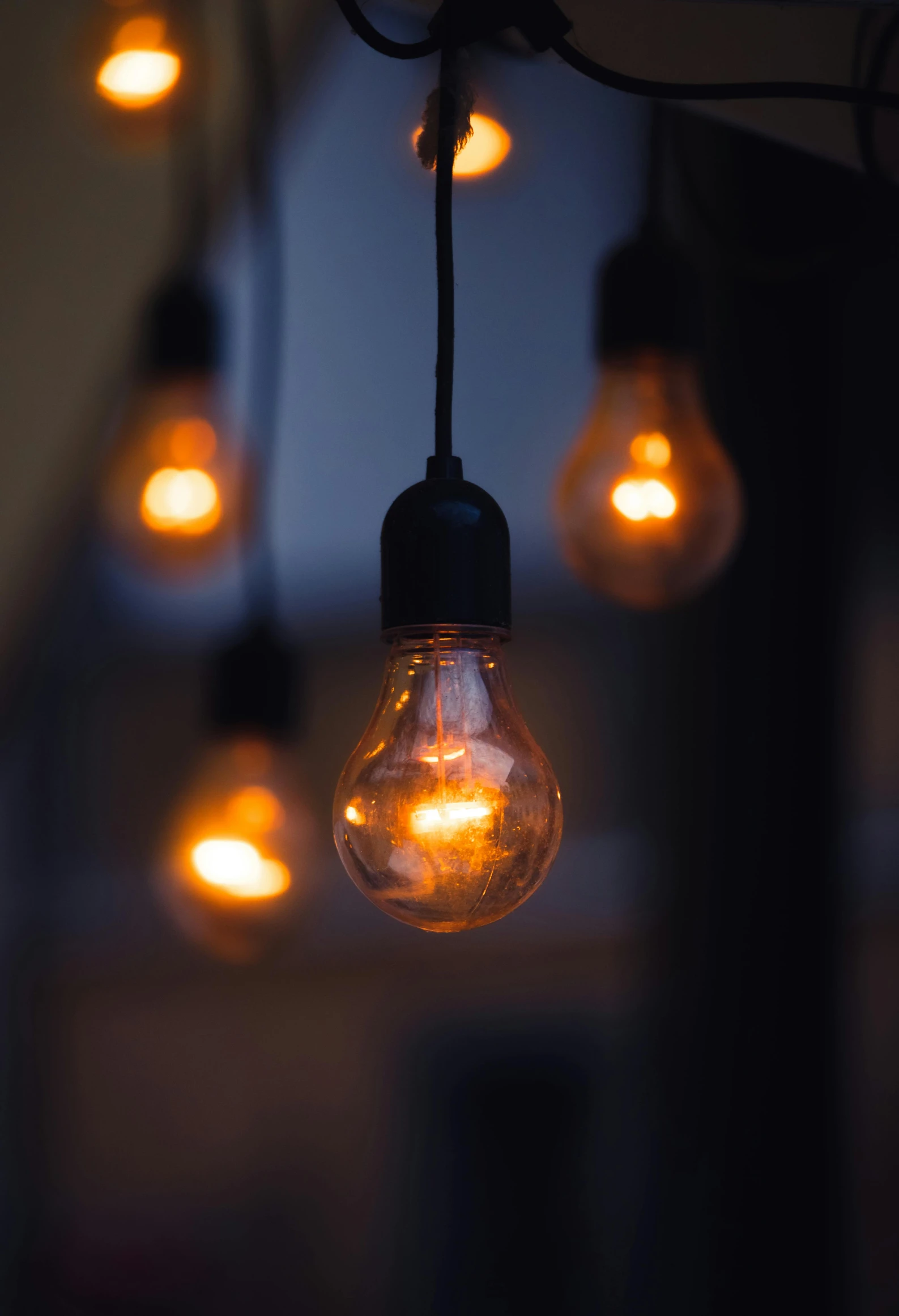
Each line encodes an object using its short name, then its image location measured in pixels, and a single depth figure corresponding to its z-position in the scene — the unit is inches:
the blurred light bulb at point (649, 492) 49.2
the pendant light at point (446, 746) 43.7
